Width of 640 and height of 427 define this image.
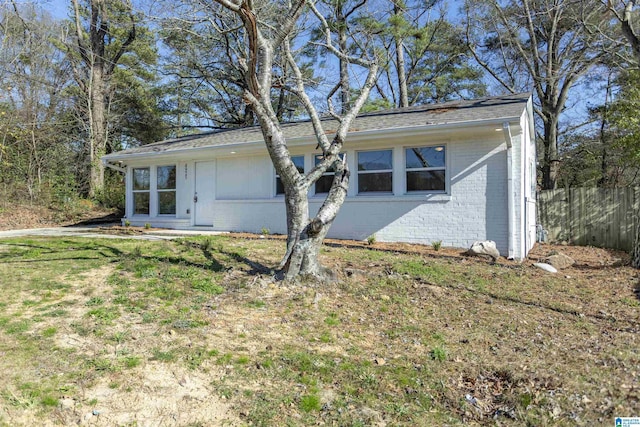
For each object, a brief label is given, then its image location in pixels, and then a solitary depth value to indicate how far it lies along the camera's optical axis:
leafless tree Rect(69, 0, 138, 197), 18.72
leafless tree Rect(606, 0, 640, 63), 8.47
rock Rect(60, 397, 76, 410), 2.74
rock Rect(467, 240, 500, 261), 8.31
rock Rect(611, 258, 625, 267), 8.36
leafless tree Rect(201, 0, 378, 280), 5.46
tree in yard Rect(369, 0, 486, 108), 19.05
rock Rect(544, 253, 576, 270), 8.25
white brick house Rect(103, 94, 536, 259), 9.04
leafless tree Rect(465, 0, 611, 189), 16.62
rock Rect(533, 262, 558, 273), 7.69
